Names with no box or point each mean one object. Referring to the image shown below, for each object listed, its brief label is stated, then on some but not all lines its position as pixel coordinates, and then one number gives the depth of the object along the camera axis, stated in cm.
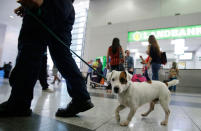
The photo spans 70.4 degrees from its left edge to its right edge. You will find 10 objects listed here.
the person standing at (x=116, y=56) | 328
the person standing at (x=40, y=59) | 118
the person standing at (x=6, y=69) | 1099
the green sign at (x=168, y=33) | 664
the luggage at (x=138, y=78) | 303
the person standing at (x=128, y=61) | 476
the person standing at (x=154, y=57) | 351
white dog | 128
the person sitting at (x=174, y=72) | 606
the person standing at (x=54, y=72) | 666
